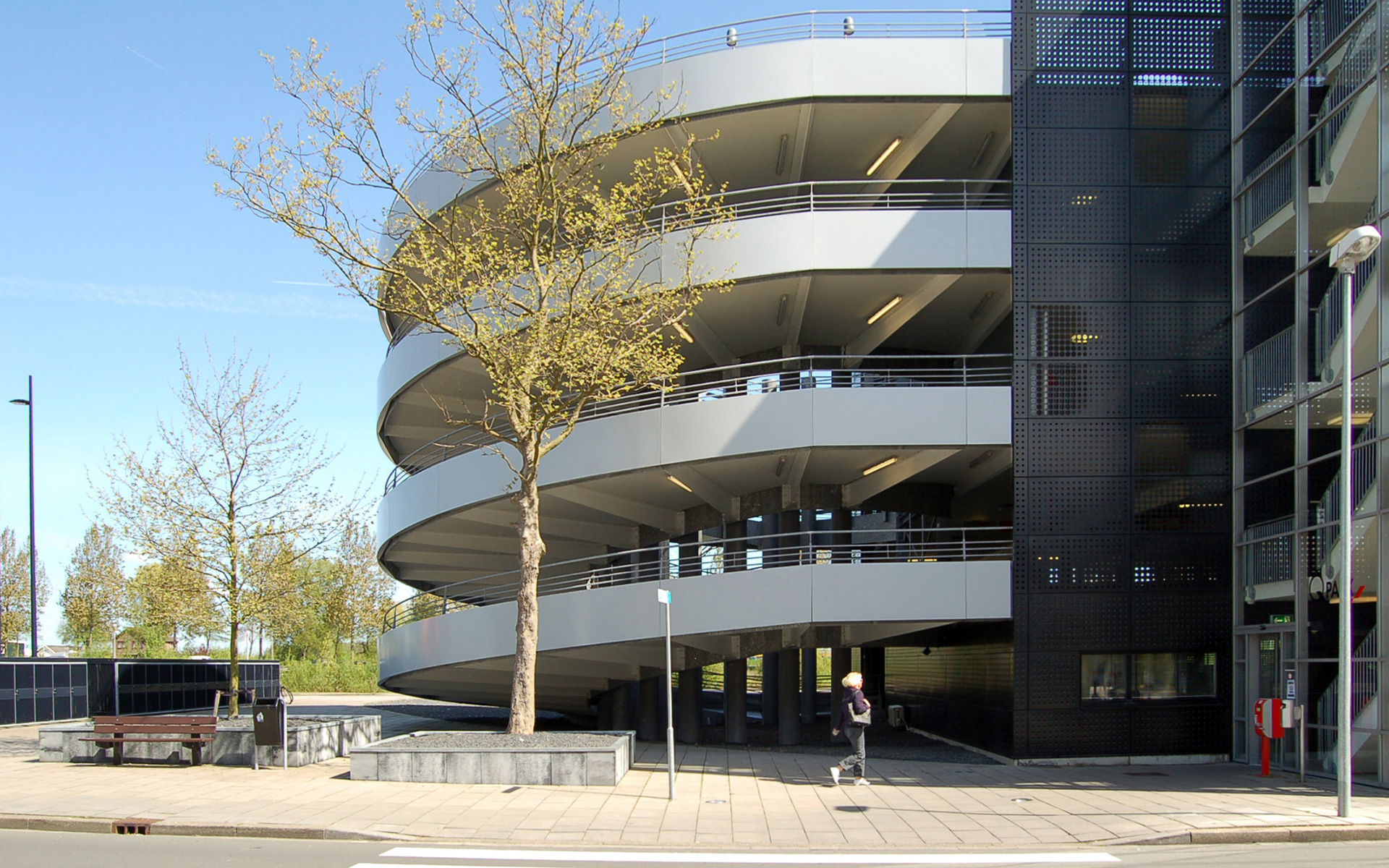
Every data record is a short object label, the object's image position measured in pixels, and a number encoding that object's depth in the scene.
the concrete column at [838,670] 24.05
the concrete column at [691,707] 24.41
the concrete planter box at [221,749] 17.52
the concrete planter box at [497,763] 15.20
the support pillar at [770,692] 29.09
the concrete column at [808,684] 28.56
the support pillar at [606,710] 27.52
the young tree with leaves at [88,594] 46.22
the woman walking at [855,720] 15.14
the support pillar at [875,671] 31.11
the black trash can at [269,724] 16.80
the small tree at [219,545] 20.45
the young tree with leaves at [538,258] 17.81
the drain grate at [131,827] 11.93
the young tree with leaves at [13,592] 51.50
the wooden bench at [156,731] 17.05
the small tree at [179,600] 20.41
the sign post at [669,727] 13.73
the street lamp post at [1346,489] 12.09
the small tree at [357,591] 50.53
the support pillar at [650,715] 25.45
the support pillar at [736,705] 23.97
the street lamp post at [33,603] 29.89
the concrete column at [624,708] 26.28
